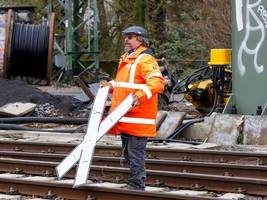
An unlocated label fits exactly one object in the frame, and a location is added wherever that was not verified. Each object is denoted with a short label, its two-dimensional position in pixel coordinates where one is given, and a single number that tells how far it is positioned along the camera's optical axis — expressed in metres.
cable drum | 24.83
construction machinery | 14.37
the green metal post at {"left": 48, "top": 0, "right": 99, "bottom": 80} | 29.70
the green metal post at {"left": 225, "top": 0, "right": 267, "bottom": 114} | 12.95
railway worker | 7.25
